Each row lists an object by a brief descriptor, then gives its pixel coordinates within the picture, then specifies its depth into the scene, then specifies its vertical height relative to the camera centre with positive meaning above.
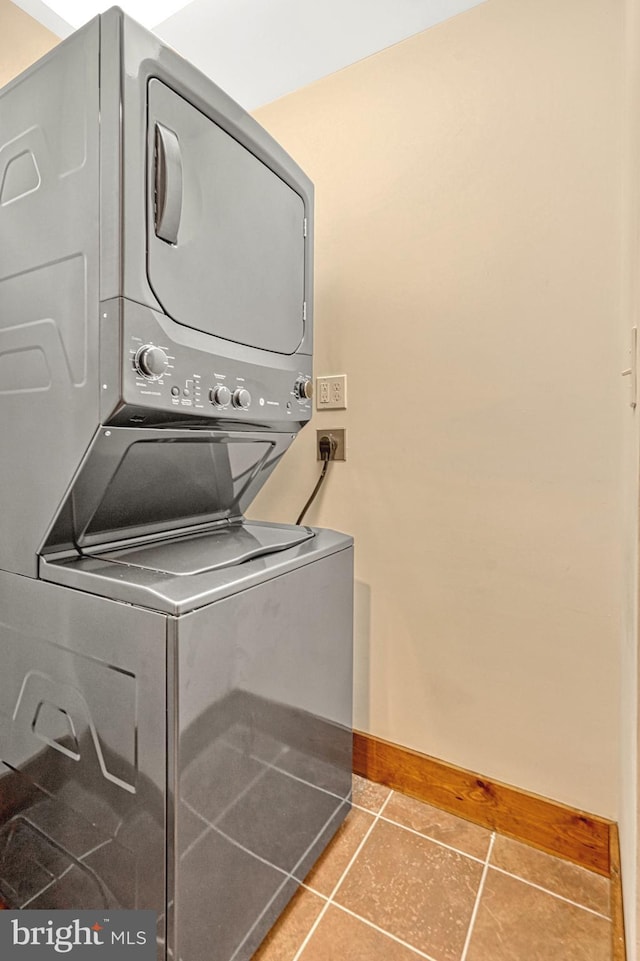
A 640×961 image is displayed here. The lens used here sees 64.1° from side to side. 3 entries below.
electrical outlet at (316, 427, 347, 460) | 1.79 +0.12
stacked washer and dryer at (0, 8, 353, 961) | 0.92 -0.15
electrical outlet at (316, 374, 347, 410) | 1.79 +0.29
